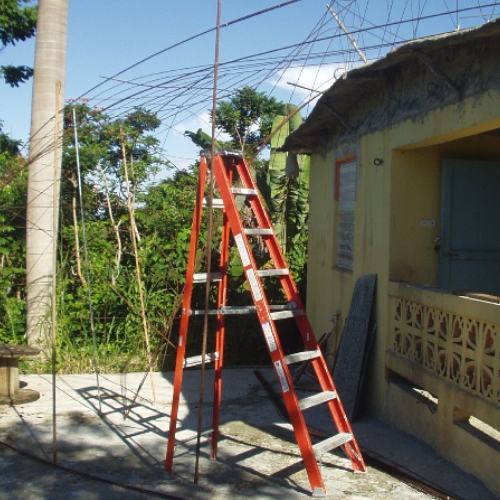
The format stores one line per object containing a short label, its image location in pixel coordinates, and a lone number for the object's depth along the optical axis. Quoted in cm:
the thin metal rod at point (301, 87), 645
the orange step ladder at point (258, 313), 437
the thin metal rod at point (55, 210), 482
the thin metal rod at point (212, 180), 418
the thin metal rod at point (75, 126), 534
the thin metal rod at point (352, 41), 581
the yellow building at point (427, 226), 477
